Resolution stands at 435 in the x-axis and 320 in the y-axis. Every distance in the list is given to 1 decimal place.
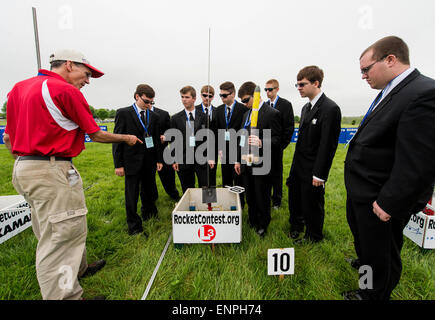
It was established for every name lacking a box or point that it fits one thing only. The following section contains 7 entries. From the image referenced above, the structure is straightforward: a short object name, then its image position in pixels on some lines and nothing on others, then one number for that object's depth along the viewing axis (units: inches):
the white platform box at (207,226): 98.3
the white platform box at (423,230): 97.8
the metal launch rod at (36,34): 104.7
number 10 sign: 78.3
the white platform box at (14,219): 109.2
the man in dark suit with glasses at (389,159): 50.9
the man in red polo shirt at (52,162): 63.4
